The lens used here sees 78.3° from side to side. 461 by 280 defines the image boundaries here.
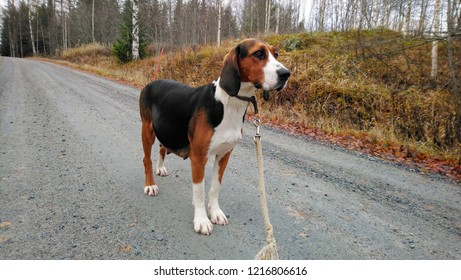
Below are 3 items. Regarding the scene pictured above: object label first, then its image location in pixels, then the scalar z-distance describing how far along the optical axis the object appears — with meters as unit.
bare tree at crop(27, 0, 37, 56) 49.97
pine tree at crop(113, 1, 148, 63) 21.64
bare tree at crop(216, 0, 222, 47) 20.90
